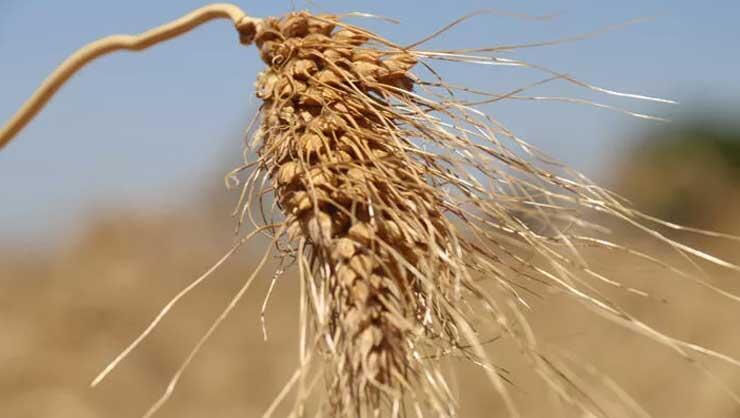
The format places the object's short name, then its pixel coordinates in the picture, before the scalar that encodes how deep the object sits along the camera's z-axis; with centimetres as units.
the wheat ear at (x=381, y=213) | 34
